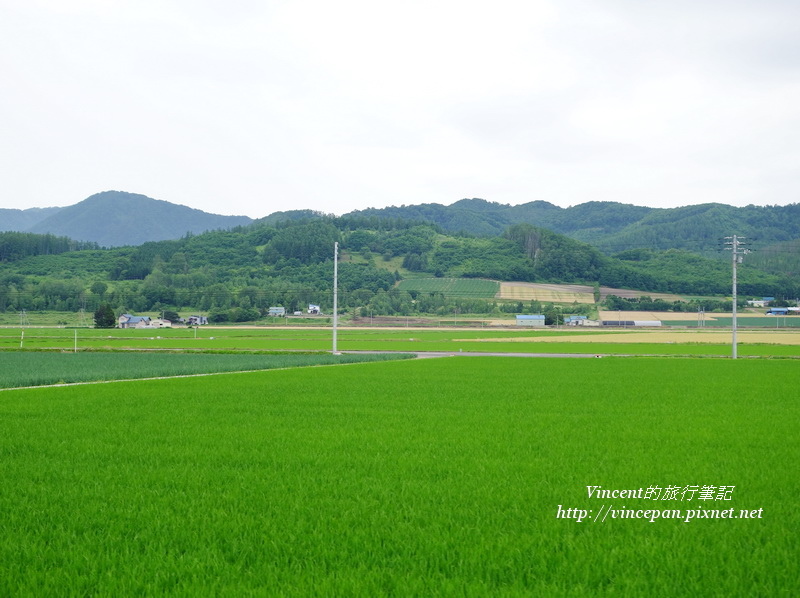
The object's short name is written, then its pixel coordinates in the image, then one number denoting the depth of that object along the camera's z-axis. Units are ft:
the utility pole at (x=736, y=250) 173.27
